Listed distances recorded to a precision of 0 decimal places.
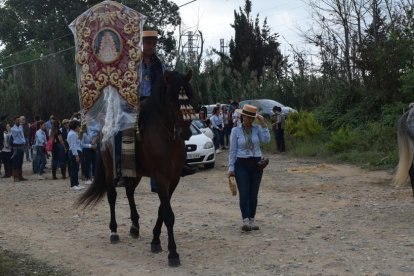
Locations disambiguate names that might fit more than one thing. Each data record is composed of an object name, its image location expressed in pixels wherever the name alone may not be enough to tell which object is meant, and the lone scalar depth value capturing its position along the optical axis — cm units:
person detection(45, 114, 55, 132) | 2157
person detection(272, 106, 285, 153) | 2172
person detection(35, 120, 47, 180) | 1872
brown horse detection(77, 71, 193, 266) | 725
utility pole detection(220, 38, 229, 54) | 5682
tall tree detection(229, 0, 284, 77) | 4303
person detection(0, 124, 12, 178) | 1785
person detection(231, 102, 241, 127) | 2342
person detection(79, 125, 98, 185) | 1549
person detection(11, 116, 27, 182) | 1764
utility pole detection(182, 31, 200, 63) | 3933
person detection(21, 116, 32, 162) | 2348
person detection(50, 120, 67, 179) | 1671
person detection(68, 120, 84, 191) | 1487
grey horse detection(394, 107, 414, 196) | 953
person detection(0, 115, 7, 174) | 1821
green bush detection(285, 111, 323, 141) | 2233
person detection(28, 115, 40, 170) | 2330
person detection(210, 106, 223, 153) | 2344
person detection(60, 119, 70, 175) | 1708
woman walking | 866
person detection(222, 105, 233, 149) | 2399
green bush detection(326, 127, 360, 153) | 1944
